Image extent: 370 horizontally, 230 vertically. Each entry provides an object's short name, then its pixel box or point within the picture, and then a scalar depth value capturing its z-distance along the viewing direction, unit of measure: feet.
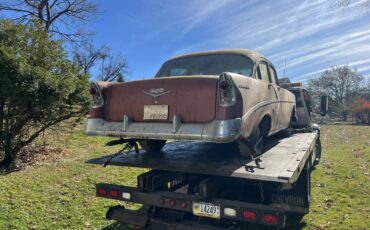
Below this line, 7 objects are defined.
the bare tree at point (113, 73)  151.94
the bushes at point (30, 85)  23.93
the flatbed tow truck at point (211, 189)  10.46
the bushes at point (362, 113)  128.67
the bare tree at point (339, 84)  189.03
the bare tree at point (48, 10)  66.92
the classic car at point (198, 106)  11.11
